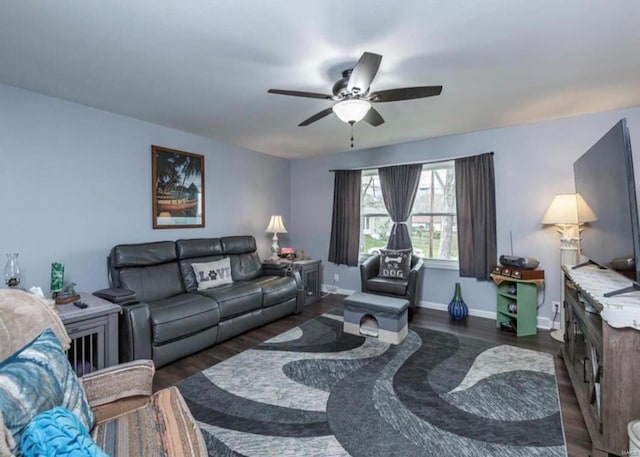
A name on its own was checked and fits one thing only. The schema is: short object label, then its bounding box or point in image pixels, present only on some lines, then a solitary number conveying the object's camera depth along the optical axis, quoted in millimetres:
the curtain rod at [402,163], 4002
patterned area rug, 1729
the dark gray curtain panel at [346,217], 4848
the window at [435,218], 4230
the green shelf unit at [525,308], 3303
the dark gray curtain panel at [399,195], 4336
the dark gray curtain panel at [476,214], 3791
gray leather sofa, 2557
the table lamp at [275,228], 4660
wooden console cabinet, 1511
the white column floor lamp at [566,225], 3123
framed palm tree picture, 3604
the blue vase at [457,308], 3820
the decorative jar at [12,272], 2301
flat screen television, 1617
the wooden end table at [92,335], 2186
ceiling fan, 1919
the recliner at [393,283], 3727
